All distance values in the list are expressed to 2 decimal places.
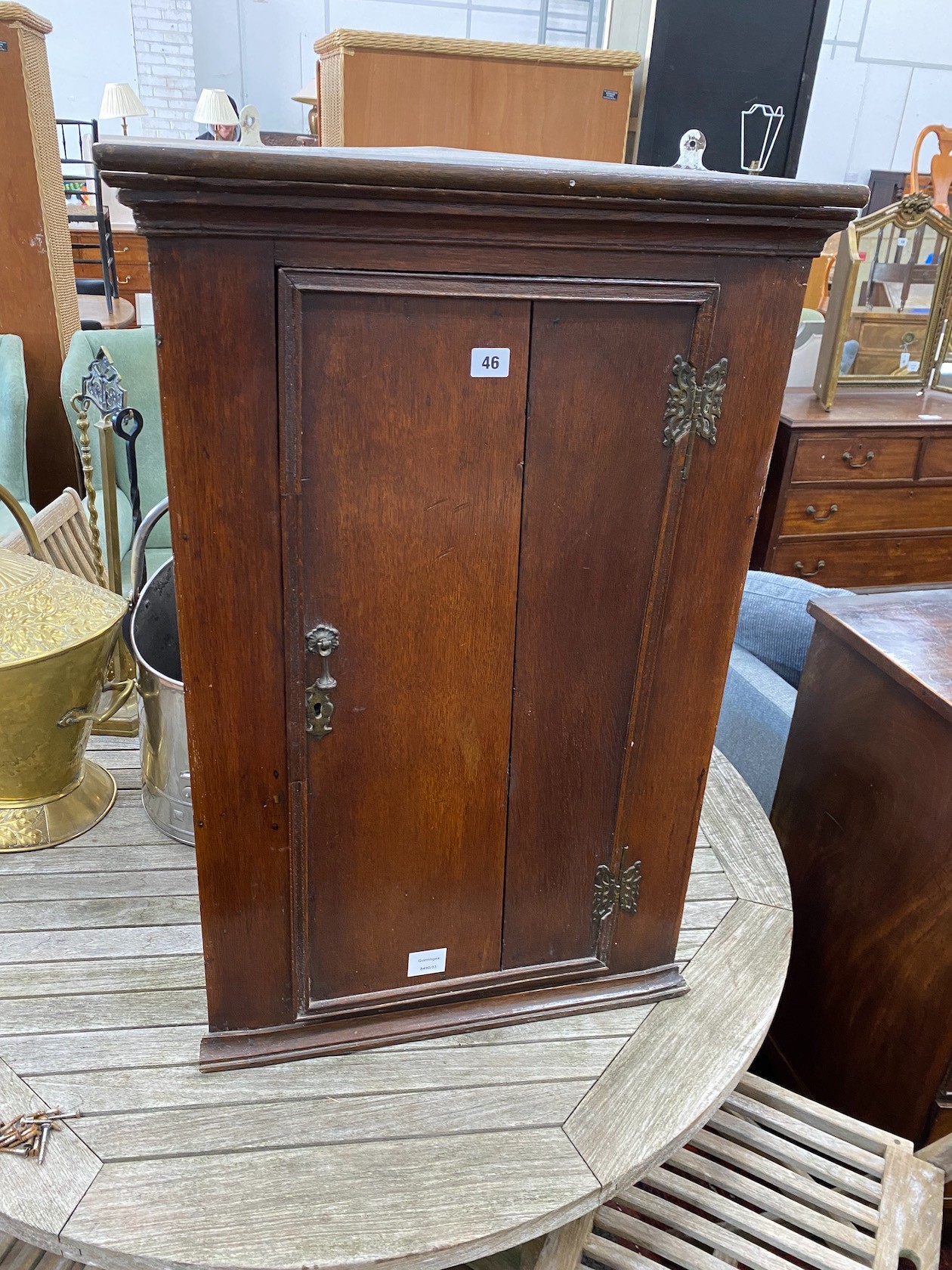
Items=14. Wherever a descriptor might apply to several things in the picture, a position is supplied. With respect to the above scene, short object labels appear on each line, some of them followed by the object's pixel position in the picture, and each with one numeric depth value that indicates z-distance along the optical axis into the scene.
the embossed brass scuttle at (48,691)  1.14
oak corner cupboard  0.73
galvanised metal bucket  1.22
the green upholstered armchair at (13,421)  3.04
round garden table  0.86
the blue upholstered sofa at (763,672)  1.78
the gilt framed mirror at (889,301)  3.29
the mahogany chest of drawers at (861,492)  3.38
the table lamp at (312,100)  2.67
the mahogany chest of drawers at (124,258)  5.89
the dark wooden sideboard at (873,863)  1.28
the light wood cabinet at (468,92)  1.88
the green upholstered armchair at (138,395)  2.97
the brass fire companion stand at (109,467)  1.43
